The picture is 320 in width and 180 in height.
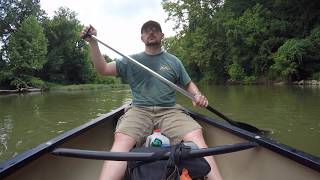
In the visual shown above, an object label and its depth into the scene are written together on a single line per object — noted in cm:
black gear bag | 121
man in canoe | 171
